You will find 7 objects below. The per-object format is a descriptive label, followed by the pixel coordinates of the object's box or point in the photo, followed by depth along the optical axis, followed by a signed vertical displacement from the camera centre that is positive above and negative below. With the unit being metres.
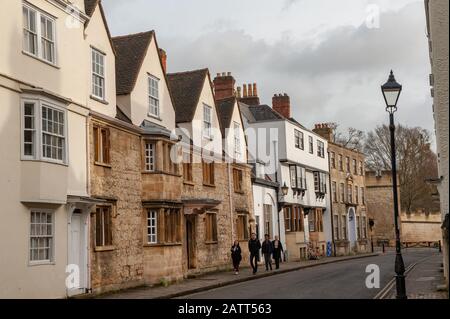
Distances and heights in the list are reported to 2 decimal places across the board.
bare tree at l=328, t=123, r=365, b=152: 78.62 +9.98
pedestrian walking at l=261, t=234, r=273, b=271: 32.95 -1.27
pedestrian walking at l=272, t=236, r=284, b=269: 33.94 -1.28
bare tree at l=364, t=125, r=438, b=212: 75.88 +7.28
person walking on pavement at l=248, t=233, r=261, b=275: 31.08 -1.00
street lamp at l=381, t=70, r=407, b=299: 17.05 +2.94
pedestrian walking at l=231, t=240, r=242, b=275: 30.17 -1.26
